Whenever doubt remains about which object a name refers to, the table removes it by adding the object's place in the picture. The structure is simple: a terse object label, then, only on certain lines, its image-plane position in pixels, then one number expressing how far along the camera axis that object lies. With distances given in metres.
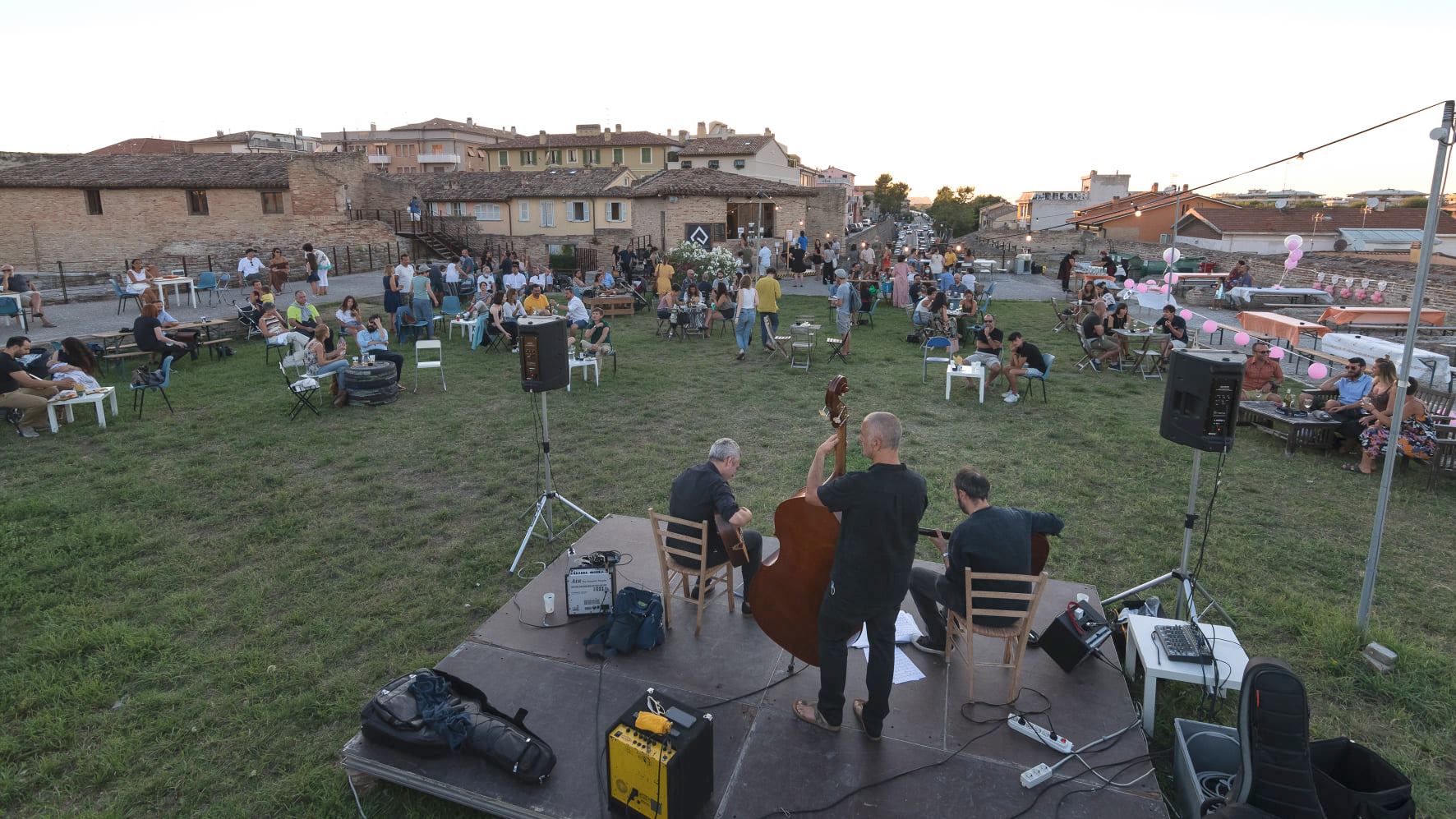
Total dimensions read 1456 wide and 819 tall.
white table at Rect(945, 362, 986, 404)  11.04
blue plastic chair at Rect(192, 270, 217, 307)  18.66
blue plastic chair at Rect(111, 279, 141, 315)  17.28
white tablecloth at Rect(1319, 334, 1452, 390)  10.45
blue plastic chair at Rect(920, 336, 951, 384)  12.34
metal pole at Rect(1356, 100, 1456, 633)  4.16
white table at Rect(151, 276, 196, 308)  17.50
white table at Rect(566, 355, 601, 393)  11.87
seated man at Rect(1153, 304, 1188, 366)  12.83
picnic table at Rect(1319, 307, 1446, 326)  16.23
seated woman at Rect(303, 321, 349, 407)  10.65
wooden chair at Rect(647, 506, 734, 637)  4.68
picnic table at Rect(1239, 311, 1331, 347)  14.43
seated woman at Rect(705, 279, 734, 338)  16.88
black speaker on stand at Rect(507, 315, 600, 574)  5.66
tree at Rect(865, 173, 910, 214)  98.06
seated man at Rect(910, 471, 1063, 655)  4.14
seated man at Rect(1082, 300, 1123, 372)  13.56
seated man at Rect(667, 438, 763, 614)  4.78
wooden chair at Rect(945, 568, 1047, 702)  3.94
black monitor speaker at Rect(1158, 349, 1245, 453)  4.35
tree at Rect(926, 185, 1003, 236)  76.12
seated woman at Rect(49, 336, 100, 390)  10.09
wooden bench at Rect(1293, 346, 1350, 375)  12.32
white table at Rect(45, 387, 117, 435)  9.16
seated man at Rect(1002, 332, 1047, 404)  11.19
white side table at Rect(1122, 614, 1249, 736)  4.03
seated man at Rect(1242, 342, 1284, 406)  10.23
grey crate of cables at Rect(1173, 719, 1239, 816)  3.49
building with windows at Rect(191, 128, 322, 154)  55.22
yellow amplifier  3.15
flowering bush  23.25
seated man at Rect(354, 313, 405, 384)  11.35
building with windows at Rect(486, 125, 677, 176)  51.25
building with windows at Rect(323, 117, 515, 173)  63.88
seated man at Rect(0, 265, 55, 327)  15.59
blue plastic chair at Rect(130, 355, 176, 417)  10.05
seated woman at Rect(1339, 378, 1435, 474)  7.81
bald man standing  3.41
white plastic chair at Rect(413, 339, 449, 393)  11.33
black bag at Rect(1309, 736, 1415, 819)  3.11
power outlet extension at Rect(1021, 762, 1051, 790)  3.53
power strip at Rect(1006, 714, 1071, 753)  3.76
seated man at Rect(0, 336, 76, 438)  8.96
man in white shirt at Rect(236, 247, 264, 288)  18.86
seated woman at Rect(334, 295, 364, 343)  12.25
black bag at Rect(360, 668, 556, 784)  3.51
